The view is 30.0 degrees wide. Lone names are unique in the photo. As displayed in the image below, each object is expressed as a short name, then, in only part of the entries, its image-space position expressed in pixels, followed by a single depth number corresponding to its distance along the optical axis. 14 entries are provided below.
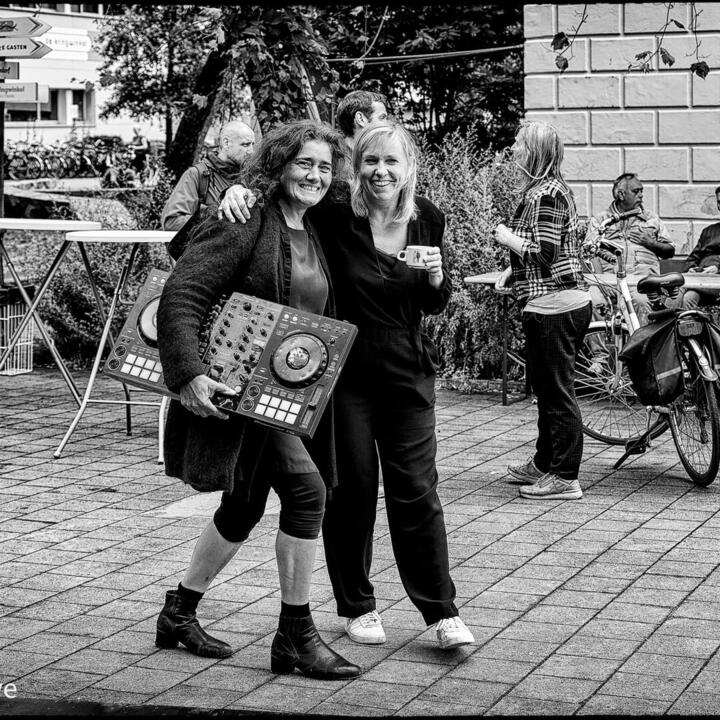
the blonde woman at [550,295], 6.82
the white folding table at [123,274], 7.67
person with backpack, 7.66
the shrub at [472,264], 10.54
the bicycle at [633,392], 7.22
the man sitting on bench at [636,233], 9.87
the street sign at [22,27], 10.34
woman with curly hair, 4.20
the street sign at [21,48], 10.27
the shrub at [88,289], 11.35
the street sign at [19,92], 10.66
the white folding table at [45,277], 8.01
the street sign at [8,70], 10.58
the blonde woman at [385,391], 4.61
